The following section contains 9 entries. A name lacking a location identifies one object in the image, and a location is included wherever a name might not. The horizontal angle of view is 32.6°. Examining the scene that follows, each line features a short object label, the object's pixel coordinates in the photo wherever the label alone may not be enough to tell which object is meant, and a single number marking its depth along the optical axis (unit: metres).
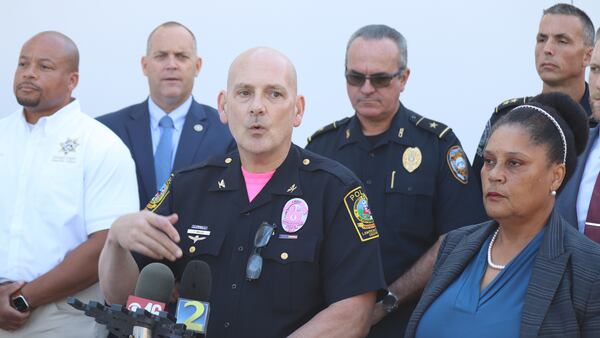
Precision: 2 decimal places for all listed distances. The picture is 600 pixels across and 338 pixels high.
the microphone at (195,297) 3.06
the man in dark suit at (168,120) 5.32
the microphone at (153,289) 3.00
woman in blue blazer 3.12
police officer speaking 3.42
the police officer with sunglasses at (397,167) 4.49
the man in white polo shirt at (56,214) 4.77
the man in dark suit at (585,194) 3.89
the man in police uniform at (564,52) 4.86
